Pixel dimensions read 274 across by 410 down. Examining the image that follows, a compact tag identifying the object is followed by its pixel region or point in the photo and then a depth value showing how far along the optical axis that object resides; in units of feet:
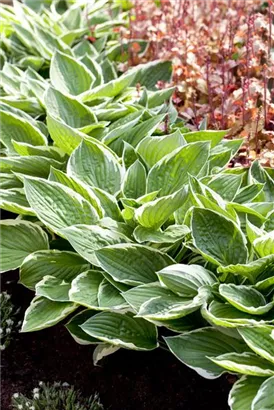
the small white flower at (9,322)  8.46
